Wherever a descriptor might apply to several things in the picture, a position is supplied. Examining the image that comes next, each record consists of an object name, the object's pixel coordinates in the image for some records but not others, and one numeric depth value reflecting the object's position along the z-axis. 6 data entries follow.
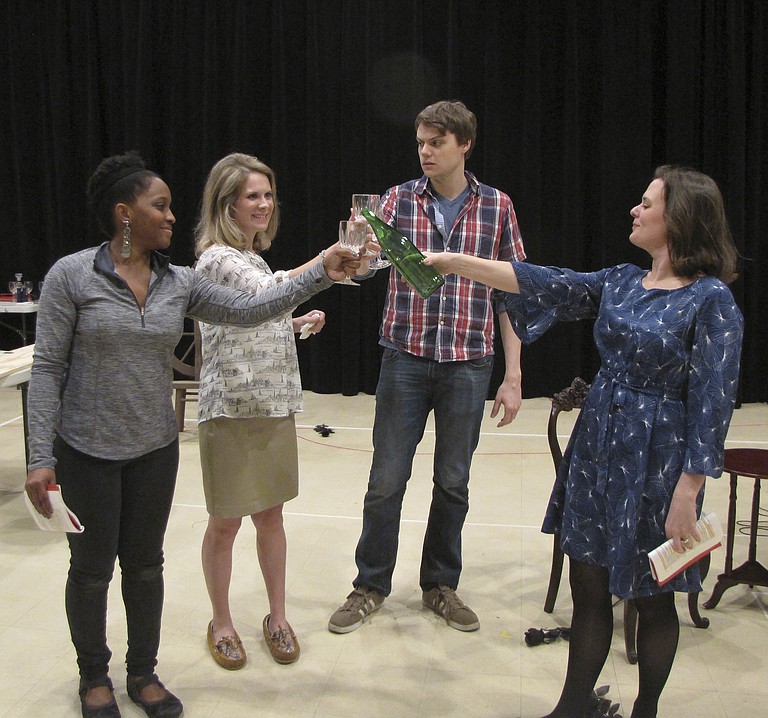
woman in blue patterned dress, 1.96
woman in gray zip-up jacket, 2.11
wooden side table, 3.10
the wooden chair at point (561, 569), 2.76
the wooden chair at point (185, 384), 5.16
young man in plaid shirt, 2.83
